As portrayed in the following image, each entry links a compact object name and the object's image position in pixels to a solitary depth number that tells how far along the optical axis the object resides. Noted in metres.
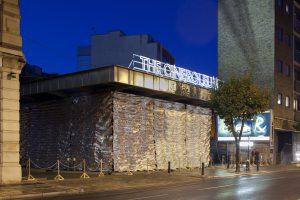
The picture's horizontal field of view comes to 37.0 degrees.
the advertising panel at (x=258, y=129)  45.19
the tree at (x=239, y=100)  33.25
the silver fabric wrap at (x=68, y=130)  29.59
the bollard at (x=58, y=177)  23.85
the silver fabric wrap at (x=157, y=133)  29.94
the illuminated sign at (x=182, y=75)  32.38
